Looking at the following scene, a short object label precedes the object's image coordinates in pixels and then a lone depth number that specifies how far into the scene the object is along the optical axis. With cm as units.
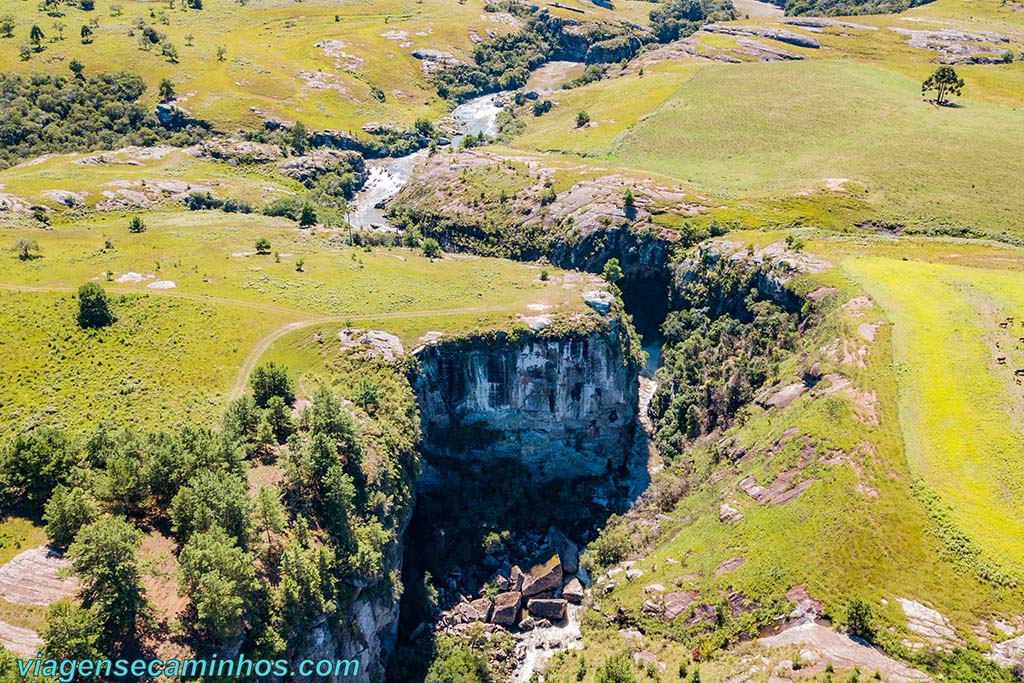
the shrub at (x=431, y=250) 12200
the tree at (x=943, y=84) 18375
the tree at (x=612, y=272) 12206
